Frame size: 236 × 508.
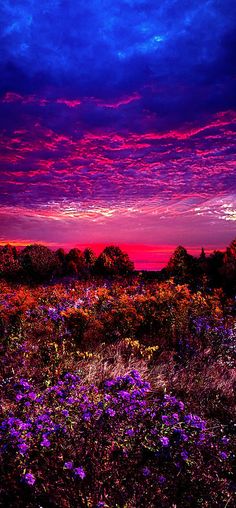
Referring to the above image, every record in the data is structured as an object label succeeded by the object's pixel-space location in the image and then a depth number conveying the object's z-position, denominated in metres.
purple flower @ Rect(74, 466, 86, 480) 2.72
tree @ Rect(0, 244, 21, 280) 17.53
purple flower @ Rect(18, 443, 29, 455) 2.95
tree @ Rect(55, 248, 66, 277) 17.78
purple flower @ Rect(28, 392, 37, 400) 3.69
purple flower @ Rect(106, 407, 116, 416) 3.40
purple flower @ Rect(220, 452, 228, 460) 3.21
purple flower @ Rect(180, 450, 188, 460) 3.04
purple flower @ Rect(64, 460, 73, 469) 2.82
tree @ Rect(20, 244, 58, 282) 17.41
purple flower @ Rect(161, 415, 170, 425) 3.51
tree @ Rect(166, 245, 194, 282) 13.25
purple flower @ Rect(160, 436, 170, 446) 3.16
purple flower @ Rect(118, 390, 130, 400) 3.74
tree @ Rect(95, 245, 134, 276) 16.85
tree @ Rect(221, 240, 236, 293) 11.86
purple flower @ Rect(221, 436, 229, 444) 3.44
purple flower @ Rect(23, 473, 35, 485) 2.65
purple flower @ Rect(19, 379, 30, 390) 3.97
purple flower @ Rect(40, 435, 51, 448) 2.97
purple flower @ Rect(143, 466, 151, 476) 2.97
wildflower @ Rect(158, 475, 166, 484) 2.95
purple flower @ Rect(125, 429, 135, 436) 3.25
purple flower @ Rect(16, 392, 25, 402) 3.69
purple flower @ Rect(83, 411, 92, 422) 3.32
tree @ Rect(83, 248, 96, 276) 17.87
